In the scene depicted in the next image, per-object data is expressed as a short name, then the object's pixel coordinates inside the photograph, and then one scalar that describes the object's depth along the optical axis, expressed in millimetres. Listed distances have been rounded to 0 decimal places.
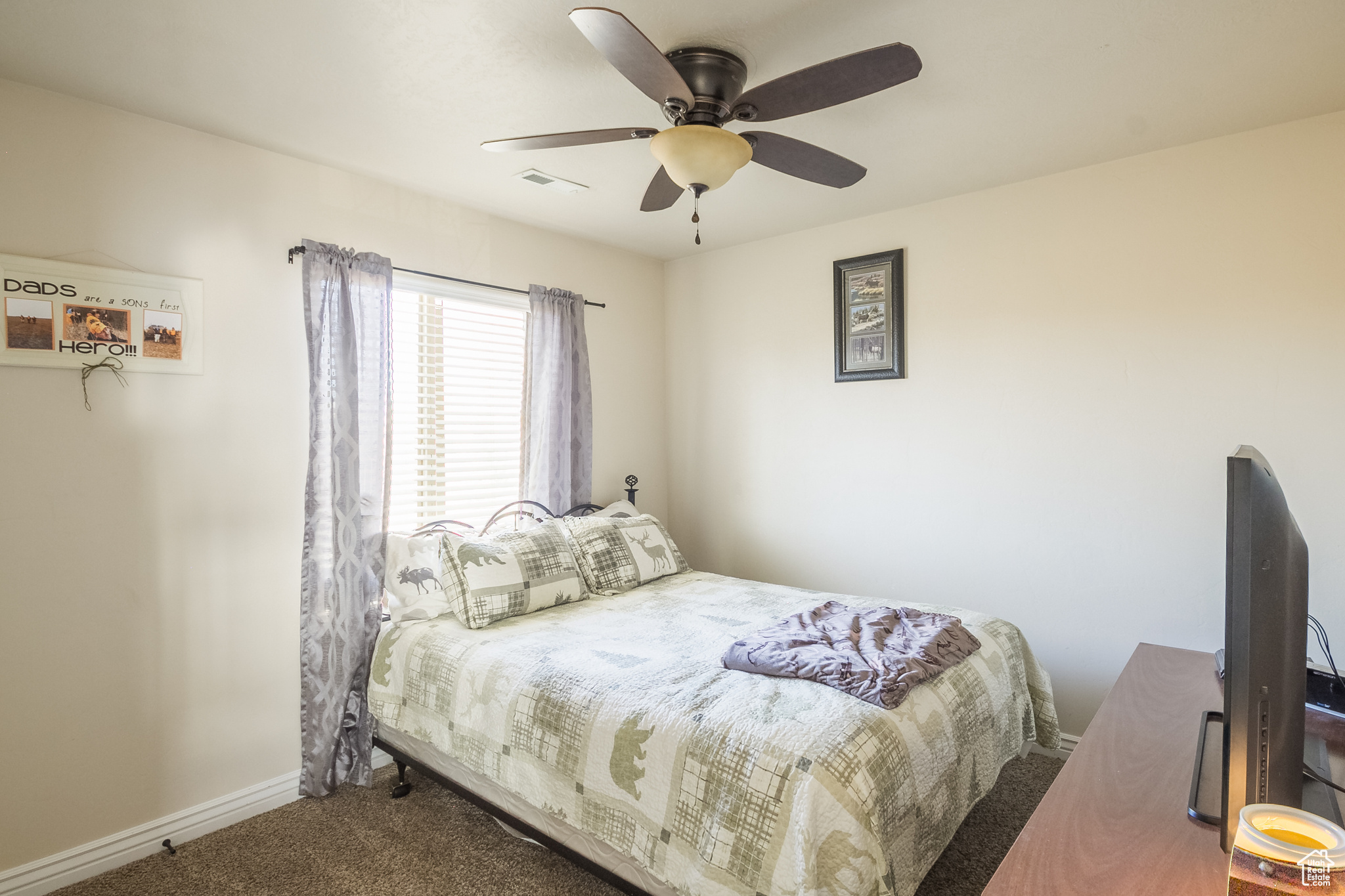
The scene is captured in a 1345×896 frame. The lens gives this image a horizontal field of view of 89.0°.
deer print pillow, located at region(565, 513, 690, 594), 3293
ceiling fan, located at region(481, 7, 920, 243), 1589
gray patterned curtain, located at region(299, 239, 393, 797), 2818
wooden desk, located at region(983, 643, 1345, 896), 1083
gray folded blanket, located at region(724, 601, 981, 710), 2016
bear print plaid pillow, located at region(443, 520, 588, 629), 2807
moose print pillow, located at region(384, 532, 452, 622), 2916
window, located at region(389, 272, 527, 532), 3264
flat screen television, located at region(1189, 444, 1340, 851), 1003
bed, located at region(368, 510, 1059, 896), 1661
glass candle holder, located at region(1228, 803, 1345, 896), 837
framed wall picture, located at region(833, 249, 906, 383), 3525
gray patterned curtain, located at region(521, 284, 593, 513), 3744
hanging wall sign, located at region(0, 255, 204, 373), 2240
